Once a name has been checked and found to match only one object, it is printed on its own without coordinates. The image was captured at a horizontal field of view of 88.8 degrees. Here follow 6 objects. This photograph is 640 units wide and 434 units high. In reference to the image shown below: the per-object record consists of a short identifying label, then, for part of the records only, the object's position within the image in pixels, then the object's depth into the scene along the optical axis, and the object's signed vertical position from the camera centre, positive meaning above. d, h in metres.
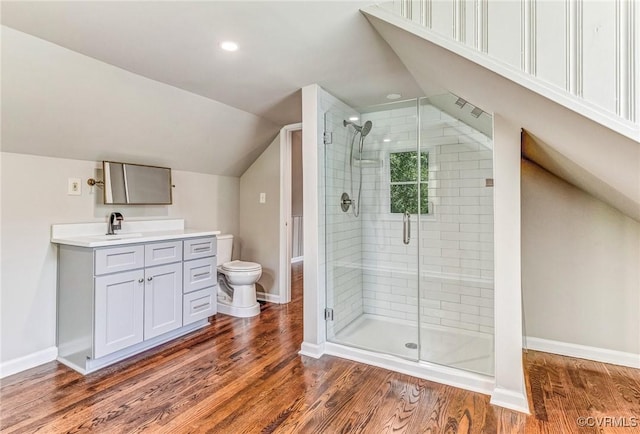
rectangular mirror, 2.69 +0.31
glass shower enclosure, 2.44 -0.09
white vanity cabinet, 2.20 -0.59
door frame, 3.71 +0.13
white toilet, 3.33 -0.70
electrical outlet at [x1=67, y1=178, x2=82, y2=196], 2.49 +0.25
